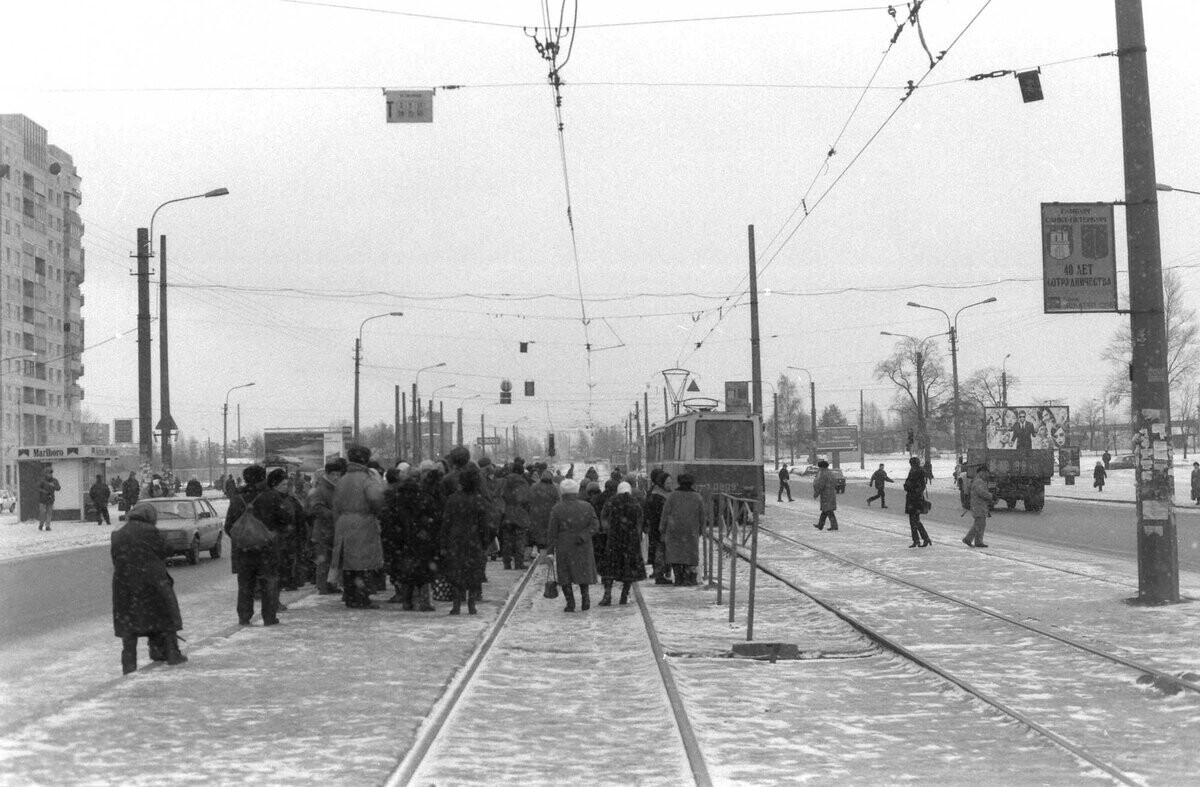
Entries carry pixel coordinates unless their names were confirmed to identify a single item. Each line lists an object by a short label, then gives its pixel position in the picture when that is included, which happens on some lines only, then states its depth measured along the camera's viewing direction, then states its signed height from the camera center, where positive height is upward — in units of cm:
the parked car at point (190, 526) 2216 -136
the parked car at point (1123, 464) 8587 -225
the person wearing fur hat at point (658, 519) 1692 -103
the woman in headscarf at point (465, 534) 1300 -92
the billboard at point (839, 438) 13450 +2
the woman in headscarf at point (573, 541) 1376 -107
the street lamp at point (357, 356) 5169 +397
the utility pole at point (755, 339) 3688 +298
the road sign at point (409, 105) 1730 +472
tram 3238 -28
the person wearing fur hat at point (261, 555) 1159 -97
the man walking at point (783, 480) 4829 -159
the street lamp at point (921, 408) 6322 +167
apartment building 9125 +1276
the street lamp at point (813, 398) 9563 +309
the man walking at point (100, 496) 3659 -124
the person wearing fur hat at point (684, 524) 1558 -103
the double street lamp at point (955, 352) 5484 +373
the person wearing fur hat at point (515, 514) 1844 -102
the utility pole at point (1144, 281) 1345 +161
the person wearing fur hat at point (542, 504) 1828 -87
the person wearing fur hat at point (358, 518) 1334 -74
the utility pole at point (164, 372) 3131 +197
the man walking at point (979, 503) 2191 -119
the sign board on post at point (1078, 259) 1412 +196
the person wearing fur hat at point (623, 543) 1436 -115
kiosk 3831 -59
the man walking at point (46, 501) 3431 -127
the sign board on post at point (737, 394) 5062 +190
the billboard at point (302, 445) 5431 +20
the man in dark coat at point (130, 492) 3381 -108
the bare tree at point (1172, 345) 6806 +492
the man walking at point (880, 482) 4294 -153
